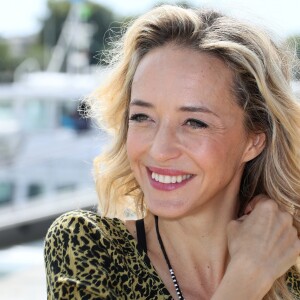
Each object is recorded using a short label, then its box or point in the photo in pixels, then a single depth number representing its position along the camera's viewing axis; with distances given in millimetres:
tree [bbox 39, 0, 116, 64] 65387
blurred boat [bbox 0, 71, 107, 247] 16906
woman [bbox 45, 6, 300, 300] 2082
